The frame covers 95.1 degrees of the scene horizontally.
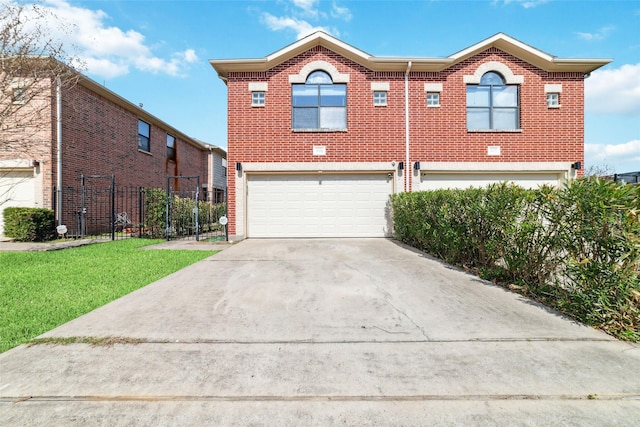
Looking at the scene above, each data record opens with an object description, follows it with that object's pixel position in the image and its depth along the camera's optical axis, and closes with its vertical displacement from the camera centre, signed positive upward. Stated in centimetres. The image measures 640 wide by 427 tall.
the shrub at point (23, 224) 1041 -60
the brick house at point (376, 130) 1091 +288
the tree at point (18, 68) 598 +310
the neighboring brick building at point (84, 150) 1124 +261
